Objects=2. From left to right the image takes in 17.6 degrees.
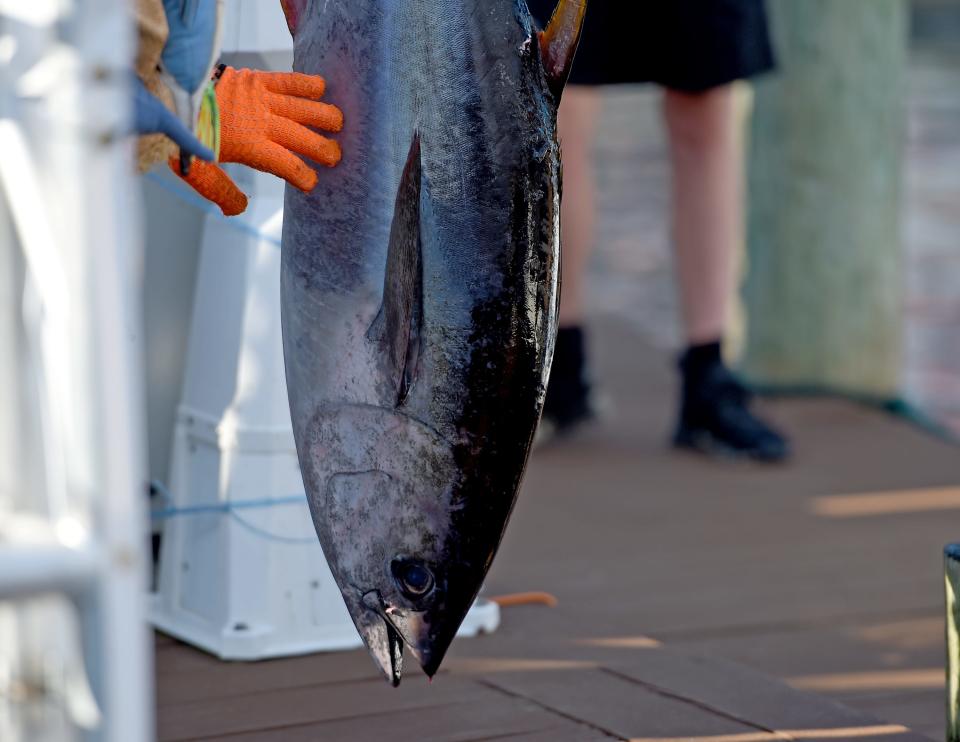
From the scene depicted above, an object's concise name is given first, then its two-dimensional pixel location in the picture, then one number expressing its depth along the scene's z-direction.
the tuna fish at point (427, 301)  3.56
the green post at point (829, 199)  8.23
